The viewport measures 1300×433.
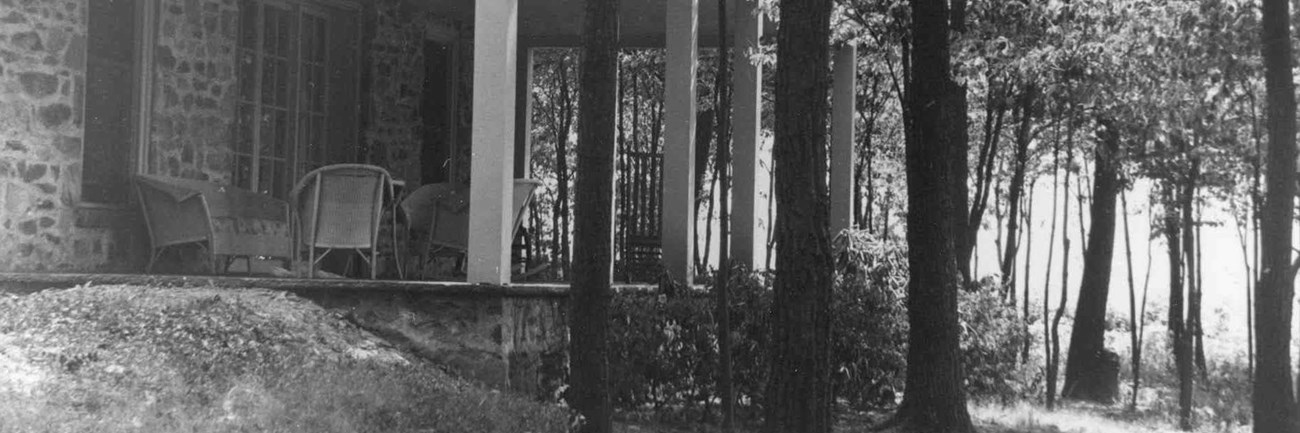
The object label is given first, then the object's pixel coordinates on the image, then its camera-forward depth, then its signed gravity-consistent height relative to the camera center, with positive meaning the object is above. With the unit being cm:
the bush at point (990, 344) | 1376 -80
